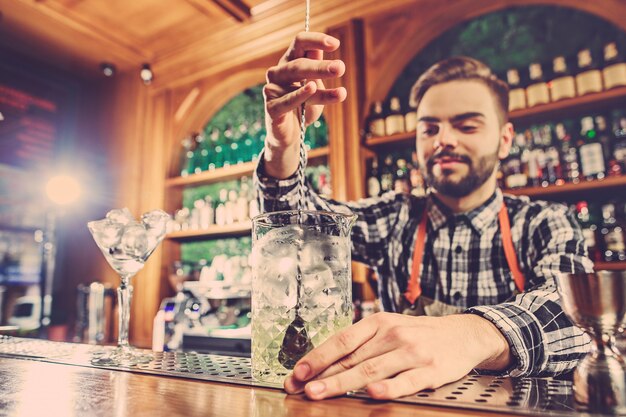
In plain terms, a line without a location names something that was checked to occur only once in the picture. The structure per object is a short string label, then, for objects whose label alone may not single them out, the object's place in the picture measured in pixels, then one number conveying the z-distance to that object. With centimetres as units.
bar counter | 47
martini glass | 90
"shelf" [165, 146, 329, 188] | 285
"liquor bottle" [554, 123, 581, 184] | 218
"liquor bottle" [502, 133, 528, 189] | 226
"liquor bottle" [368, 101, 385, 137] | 265
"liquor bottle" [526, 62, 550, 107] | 225
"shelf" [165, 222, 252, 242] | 303
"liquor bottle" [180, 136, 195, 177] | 350
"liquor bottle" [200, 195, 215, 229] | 328
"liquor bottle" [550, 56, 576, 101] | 219
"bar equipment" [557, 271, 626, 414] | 45
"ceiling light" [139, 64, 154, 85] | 352
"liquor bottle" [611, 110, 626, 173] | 209
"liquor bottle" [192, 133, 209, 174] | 347
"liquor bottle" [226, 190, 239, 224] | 319
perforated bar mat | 48
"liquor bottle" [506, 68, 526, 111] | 230
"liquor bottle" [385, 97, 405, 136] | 258
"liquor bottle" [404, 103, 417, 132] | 252
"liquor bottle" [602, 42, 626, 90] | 207
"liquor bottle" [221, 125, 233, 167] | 337
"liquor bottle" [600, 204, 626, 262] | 206
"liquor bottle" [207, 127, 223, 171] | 343
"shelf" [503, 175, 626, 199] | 203
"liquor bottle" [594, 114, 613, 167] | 214
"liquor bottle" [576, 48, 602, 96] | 213
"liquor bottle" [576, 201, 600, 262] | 213
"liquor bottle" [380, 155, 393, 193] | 261
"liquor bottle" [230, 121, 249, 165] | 328
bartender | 55
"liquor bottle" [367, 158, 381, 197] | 261
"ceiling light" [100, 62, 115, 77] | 359
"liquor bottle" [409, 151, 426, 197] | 243
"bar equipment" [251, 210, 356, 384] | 57
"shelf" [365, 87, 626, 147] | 208
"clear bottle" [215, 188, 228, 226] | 324
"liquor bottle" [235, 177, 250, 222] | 317
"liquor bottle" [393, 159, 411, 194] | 251
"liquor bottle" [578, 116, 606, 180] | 211
